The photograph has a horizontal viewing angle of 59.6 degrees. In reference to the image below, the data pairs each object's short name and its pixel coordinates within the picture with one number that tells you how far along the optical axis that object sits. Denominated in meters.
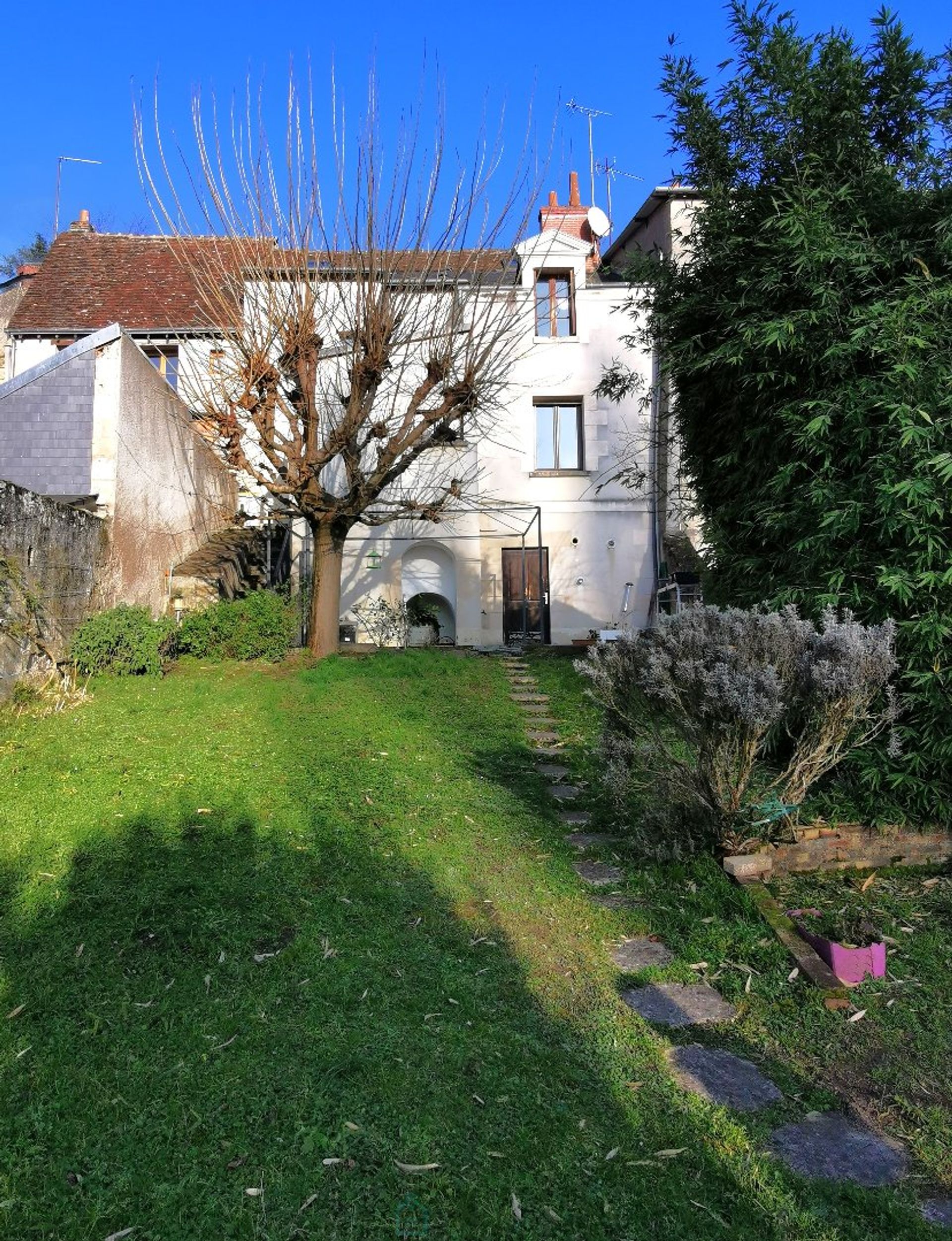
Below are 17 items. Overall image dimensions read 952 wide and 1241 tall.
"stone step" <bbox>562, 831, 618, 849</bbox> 5.19
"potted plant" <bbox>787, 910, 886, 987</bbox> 3.53
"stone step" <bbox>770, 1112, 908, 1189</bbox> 2.41
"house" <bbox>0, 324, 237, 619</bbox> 10.35
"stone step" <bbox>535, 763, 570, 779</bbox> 6.69
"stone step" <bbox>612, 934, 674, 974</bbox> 3.74
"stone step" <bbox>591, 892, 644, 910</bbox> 4.33
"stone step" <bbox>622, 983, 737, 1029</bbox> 3.29
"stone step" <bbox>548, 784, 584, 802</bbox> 6.12
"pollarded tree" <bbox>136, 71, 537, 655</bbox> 10.27
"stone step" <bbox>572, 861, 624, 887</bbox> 4.66
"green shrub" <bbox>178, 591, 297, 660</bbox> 11.12
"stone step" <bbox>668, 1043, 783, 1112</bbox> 2.77
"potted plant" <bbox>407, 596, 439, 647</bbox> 15.41
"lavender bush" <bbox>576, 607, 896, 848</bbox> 4.21
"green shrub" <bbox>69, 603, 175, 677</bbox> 9.16
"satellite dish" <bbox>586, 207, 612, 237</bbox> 17.08
